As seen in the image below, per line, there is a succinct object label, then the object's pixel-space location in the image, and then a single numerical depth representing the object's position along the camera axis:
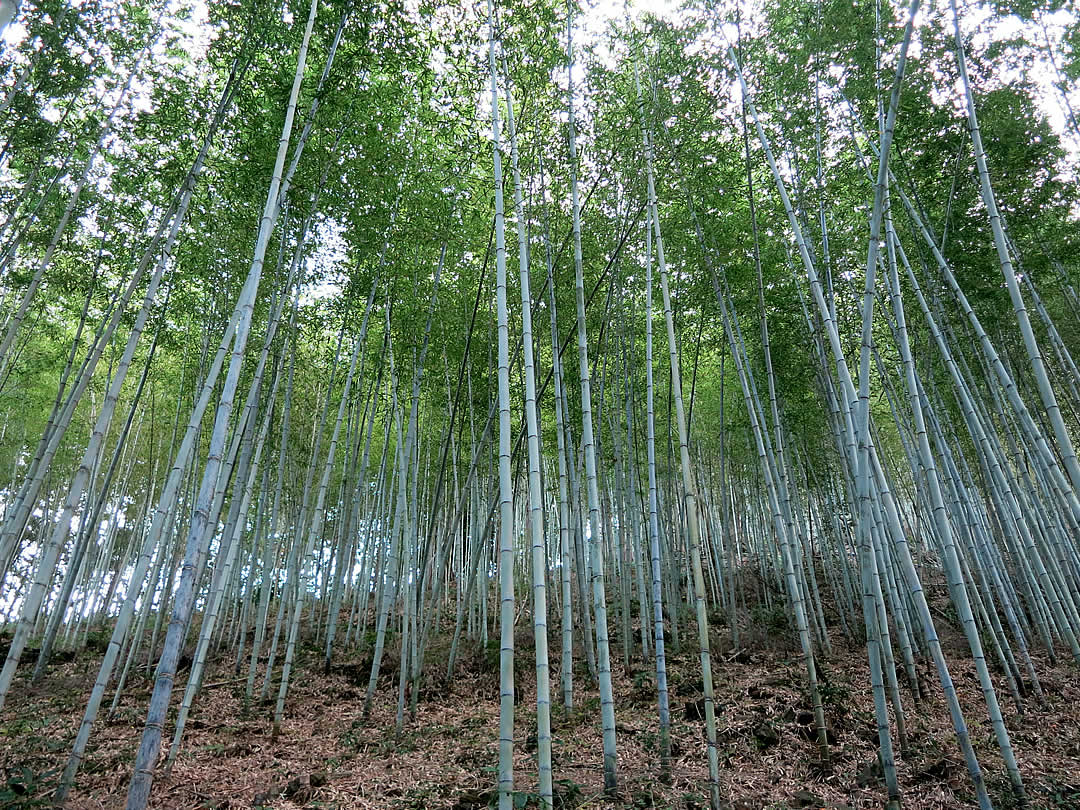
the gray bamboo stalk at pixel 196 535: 2.14
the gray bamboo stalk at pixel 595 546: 3.09
